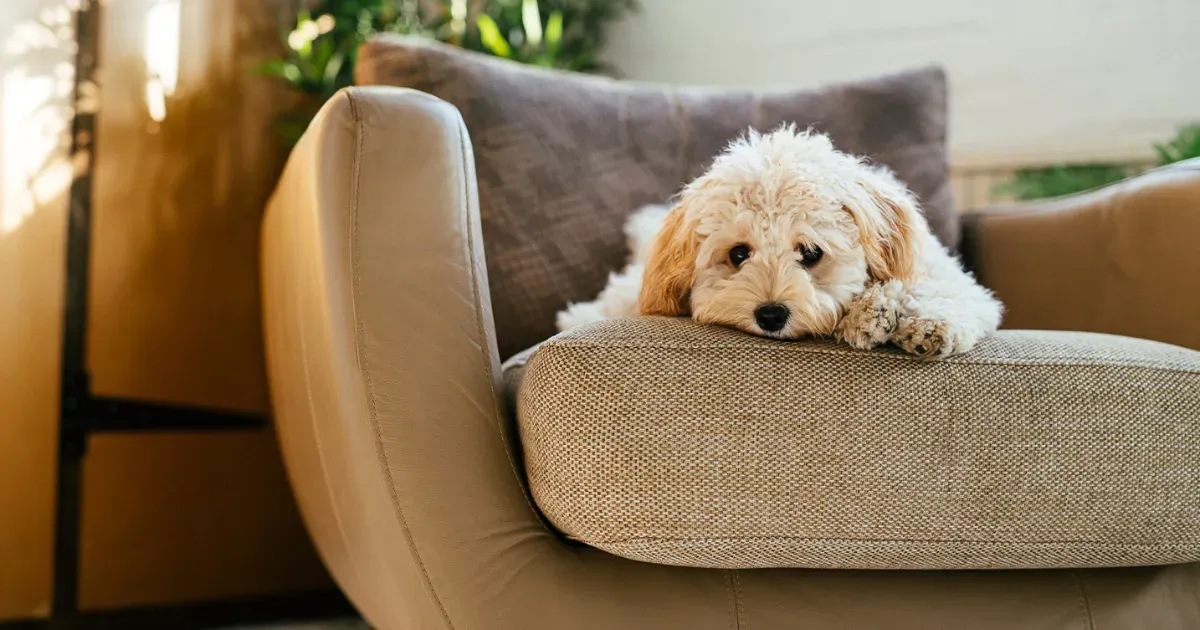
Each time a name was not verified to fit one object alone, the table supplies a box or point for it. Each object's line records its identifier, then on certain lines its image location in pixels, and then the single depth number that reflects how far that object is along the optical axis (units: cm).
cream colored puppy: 112
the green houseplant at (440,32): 229
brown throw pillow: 160
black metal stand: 191
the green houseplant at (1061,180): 236
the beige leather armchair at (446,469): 100
